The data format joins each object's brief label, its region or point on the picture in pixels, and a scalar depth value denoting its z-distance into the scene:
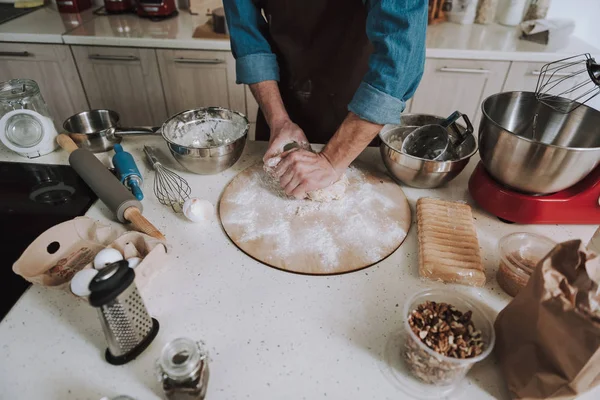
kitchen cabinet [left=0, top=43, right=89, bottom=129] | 2.01
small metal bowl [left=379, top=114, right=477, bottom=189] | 0.94
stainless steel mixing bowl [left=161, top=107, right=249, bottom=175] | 1.00
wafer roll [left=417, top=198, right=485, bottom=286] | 0.75
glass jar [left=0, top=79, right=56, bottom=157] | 1.06
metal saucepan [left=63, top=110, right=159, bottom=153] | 1.08
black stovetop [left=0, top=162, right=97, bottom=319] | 0.79
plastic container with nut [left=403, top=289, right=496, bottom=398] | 0.58
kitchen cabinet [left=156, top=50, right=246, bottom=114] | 2.03
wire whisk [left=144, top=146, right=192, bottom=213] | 0.96
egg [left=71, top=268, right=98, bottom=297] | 0.67
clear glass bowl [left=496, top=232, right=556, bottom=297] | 0.72
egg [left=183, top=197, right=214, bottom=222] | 0.88
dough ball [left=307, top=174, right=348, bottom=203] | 0.95
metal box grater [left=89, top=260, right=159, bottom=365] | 0.54
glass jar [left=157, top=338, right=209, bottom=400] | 0.53
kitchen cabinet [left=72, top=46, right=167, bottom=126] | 2.03
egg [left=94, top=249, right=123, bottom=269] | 0.70
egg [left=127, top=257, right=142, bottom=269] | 0.72
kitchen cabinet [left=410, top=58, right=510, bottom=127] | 1.96
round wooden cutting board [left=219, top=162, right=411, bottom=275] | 0.81
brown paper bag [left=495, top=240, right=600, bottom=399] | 0.49
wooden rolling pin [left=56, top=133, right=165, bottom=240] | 0.84
